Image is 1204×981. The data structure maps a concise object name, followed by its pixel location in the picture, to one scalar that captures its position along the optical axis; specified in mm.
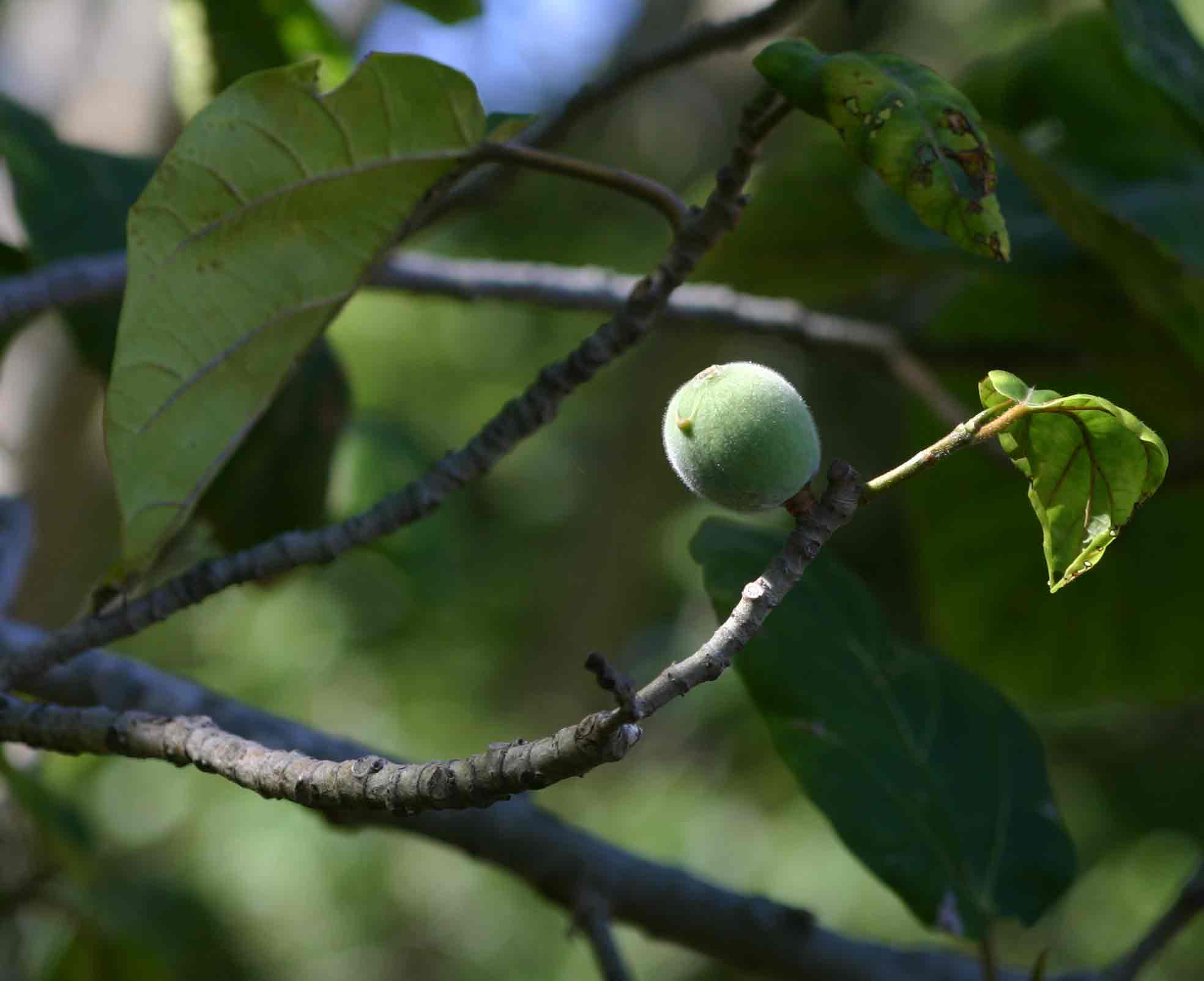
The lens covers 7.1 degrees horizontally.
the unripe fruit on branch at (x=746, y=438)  1462
